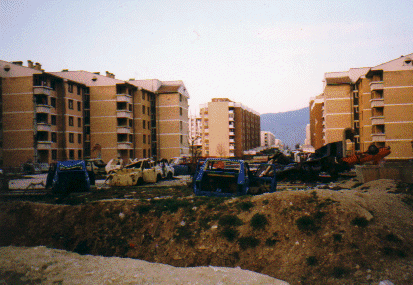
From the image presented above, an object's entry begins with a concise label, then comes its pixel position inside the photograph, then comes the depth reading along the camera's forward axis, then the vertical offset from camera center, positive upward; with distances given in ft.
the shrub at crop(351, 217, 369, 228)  22.48 -5.58
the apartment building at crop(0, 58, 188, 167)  151.94 +15.64
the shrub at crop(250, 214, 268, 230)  23.95 -5.78
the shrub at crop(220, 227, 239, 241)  23.49 -6.48
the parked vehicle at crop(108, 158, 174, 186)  63.72 -5.79
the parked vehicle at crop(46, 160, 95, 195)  49.65 -4.72
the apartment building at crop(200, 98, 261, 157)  343.01 +16.00
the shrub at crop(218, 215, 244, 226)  24.68 -5.85
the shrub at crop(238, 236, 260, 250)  22.59 -6.83
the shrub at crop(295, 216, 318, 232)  22.86 -5.77
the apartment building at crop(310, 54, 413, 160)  151.84 +16.00
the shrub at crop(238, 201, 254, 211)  26.20 -5.02
